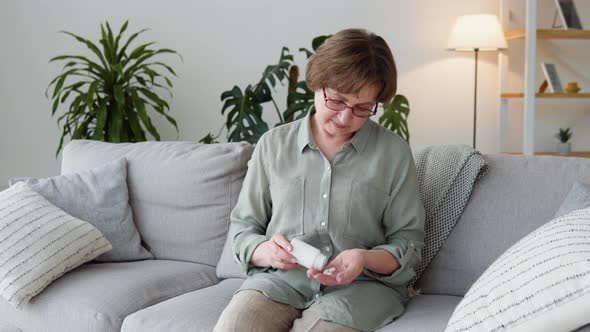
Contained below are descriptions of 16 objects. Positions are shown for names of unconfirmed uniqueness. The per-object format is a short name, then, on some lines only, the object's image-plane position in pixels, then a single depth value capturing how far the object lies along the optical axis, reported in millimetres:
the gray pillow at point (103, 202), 2420
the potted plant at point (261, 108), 3439
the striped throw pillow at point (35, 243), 2133
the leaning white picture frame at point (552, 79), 4254
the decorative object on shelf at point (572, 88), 4266
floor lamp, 4078
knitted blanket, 2039
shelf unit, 4023
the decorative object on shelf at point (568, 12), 4203
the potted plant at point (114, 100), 3764
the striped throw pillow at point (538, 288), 1257
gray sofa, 1981
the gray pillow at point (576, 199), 1768
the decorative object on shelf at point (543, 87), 4328
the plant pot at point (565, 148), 4391
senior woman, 1736
